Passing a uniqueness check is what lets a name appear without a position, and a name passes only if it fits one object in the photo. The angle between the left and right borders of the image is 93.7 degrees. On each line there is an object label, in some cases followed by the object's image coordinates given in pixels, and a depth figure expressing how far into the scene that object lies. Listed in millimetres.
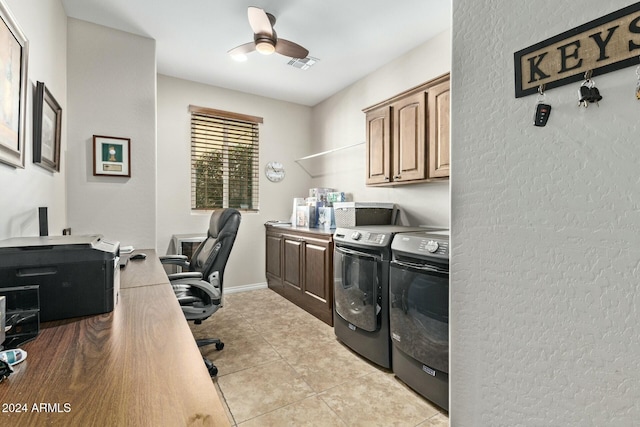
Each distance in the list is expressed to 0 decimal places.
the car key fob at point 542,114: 882
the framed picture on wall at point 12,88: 1218
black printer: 963
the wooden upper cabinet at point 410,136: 2414
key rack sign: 728
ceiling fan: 2187
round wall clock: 4262
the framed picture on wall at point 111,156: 2529
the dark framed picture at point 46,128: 1638
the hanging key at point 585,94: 798
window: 3807
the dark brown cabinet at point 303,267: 2961
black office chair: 1935
